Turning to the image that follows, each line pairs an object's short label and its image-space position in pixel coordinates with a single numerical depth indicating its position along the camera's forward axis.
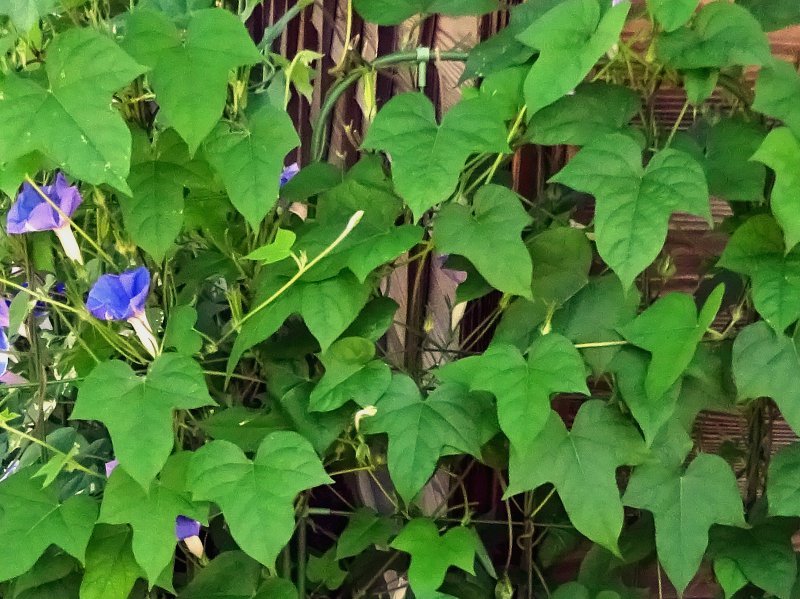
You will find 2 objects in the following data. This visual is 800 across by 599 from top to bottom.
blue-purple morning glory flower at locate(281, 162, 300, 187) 0.85
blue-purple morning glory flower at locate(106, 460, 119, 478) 0.76
